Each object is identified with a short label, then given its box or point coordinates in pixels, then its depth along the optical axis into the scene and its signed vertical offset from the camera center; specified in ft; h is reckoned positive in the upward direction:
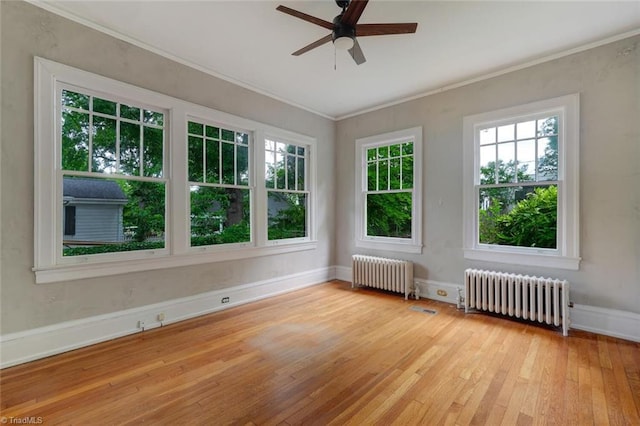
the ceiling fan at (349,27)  7.02 +4.81
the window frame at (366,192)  14.37 +0.99
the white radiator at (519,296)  10.16 -3.19
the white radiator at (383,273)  14.12 -3.15
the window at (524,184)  10.61 +1.16
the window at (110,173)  8.99 +1.33
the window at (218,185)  11.80 +1.22
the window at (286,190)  14.65 +1.25
